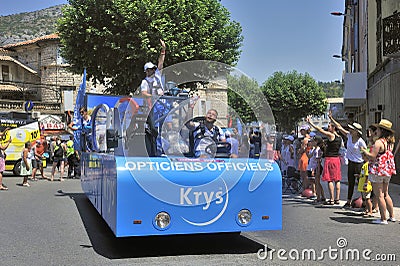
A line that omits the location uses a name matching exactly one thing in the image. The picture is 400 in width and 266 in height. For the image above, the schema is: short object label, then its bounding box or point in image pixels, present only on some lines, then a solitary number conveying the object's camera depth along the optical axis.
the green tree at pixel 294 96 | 60.56
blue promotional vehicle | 6.19
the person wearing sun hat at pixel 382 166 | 8.99
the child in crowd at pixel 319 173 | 12.23
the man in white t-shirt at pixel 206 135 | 6.82
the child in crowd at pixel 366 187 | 9.94
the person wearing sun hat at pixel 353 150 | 10.71
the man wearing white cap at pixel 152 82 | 7.48
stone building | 49.19
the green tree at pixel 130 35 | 23.86
